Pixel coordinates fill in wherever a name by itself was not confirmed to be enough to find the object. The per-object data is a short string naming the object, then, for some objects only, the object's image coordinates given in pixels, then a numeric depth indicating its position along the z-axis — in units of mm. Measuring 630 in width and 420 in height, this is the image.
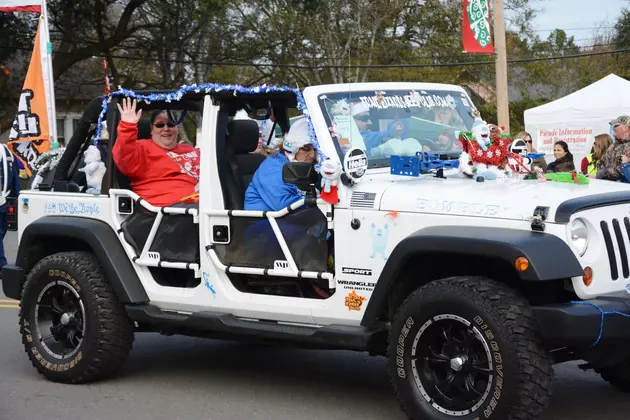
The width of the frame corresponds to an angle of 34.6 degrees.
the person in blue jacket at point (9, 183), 11875
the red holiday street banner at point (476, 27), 16328
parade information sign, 18750
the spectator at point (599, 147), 11422
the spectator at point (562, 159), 11188
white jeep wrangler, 4941
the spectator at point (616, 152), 10430
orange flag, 15492
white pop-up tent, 18312
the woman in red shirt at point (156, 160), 6750
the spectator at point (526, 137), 10688
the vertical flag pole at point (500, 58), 16531
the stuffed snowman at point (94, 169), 7180
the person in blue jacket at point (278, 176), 6180
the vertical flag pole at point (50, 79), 15594
